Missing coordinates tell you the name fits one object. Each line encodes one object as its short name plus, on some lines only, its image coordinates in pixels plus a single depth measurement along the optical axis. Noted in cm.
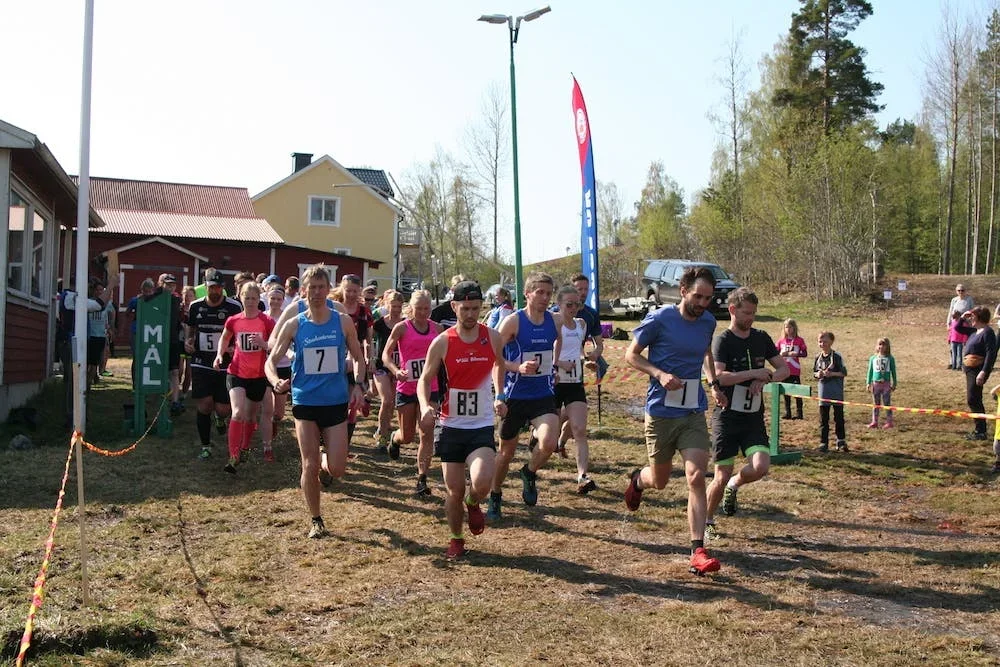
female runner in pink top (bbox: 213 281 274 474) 923
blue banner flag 1658
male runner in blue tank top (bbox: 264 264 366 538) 711
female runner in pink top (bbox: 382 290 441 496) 917
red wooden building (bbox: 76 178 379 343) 3183
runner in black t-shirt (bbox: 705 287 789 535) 716
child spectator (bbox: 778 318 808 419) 1371
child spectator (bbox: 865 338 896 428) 1338
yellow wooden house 4944
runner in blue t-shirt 653
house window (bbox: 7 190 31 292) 1370
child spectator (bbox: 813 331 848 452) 1216
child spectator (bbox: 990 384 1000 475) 1051
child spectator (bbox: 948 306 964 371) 1884
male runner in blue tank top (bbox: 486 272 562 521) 789
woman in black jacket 1253
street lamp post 1938
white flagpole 1116
